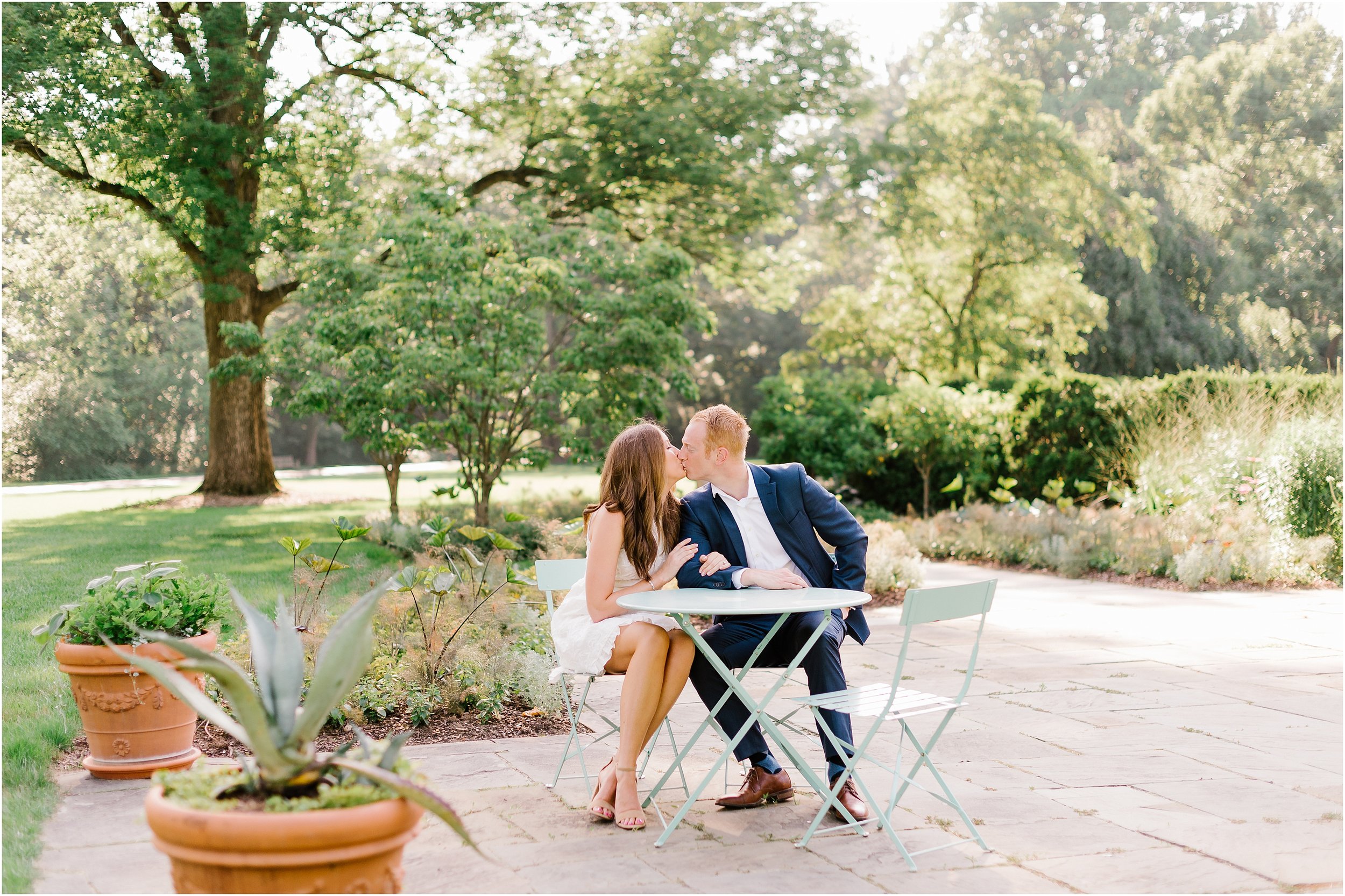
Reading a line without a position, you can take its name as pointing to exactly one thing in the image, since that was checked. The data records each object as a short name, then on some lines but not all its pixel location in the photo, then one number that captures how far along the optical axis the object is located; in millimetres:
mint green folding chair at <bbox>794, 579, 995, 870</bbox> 3428
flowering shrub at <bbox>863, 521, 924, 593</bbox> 9547
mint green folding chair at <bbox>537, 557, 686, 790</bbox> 4294
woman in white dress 3928
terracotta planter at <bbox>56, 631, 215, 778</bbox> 4277
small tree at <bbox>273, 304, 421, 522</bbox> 11539
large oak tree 14344
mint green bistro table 3631
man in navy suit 4250
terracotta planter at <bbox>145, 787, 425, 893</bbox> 2193
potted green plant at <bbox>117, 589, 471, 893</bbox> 2209
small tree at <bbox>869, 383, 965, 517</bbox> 14961
